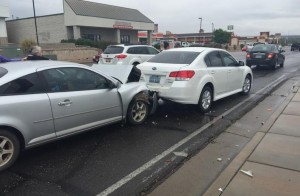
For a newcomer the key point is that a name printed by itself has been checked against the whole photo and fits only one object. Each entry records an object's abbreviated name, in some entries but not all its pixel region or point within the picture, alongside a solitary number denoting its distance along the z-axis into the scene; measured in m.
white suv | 11.92
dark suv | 43.36
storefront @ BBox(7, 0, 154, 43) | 33.17
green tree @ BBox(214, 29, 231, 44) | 62.55
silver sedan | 3.34
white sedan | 5.39
